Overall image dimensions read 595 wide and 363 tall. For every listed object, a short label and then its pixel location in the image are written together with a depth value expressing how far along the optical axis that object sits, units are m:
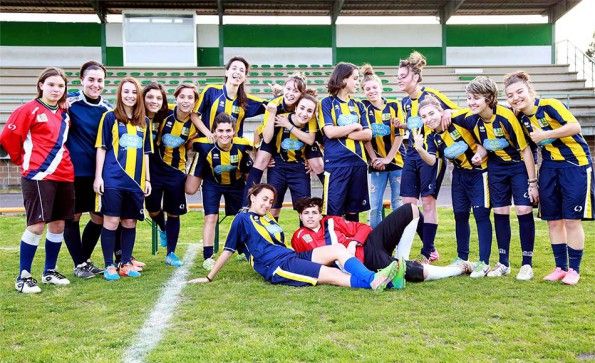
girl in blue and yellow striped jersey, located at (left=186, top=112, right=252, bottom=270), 5.60
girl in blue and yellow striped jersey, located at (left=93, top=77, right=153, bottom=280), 5.01
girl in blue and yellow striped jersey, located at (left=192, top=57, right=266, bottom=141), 5.78
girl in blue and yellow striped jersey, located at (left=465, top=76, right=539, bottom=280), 4.73
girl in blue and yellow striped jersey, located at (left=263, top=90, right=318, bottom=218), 5.48
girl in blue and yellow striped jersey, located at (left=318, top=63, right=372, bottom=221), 5.31
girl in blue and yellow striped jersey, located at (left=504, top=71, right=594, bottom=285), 4.49
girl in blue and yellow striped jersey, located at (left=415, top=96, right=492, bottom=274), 4.99
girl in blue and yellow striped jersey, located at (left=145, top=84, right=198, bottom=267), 5.67
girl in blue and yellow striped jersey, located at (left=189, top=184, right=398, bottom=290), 4.41
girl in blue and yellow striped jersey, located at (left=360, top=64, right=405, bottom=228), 5.77
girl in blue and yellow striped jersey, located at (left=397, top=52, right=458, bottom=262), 5.62
